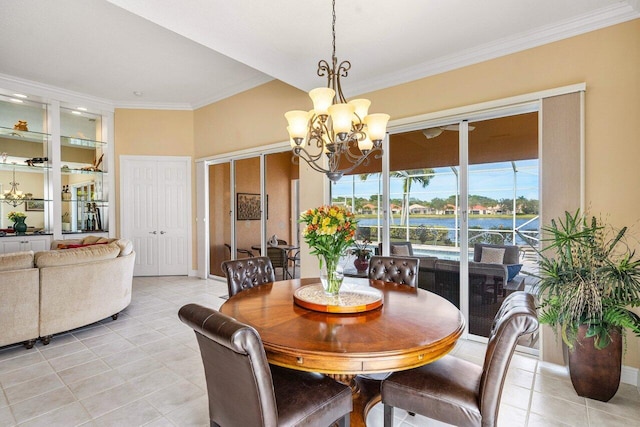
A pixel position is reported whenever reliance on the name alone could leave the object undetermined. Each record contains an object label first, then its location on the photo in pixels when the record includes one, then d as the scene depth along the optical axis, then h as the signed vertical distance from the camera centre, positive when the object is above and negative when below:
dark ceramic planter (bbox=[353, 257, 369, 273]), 4.28 -0.70
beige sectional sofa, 3.00 -0.80
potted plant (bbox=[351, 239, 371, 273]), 4.24 -0.58
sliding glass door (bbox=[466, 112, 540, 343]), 3.16 +0.04
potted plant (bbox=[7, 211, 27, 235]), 5.12 -0.18
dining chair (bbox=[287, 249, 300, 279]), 5.73 -0.85
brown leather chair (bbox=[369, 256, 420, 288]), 2.73 -0.51
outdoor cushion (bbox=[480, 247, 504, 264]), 3.32 -0.46
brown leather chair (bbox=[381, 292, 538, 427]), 1.42 -0.87
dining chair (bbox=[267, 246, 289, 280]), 5.58 -0.80
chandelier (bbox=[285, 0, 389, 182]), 2.18 +0.62
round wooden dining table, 1.38 -0.58
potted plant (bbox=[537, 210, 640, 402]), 2.21 -0.67
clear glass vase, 2.07 -0.42
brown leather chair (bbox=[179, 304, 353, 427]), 1.23 -0.79
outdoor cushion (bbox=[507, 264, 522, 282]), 3.23 -0.60
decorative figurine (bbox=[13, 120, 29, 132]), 5.26 +1.39
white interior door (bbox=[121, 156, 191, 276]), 6.24 -0.02
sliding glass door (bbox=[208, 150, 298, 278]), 5.61 +0.10
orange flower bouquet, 1.94 -0.14
